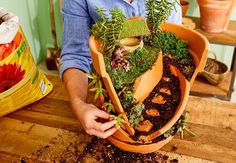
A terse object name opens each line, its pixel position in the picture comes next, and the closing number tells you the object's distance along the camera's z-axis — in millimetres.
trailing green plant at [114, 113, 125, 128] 720
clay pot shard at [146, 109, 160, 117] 755
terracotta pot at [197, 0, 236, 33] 1850
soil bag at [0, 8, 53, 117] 1089
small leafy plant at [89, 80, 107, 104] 735
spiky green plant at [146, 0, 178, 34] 796
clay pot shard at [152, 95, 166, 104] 777
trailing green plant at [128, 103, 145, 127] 730
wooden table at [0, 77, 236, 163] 851
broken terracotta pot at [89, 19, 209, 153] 689
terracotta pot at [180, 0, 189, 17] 2063
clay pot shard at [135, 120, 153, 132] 738
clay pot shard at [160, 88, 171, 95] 794
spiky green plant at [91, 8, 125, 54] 722
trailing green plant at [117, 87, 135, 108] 726
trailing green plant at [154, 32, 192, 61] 838
